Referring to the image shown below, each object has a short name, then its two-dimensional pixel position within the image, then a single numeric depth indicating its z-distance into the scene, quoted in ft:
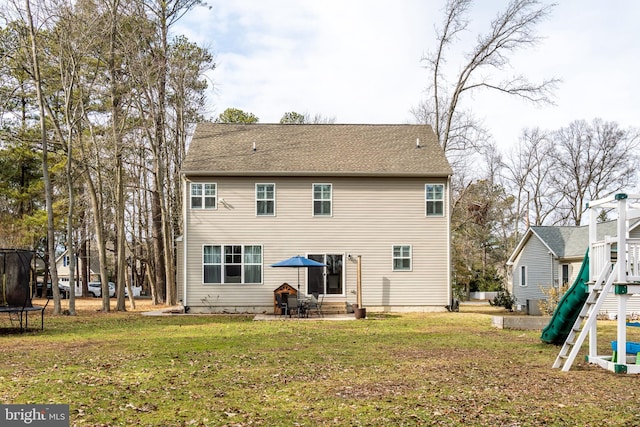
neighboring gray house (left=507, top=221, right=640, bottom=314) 85.30
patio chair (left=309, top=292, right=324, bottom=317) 71.85
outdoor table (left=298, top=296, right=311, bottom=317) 69.36
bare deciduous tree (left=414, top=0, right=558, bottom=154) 99.60
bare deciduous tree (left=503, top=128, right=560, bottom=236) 144.87
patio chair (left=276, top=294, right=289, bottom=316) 69.62
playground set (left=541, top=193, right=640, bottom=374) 33.40
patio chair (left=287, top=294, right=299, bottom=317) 69.00
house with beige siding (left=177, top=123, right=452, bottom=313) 75.15
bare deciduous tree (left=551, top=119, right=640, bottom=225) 133.39
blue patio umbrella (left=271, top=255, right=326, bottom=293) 65.98
